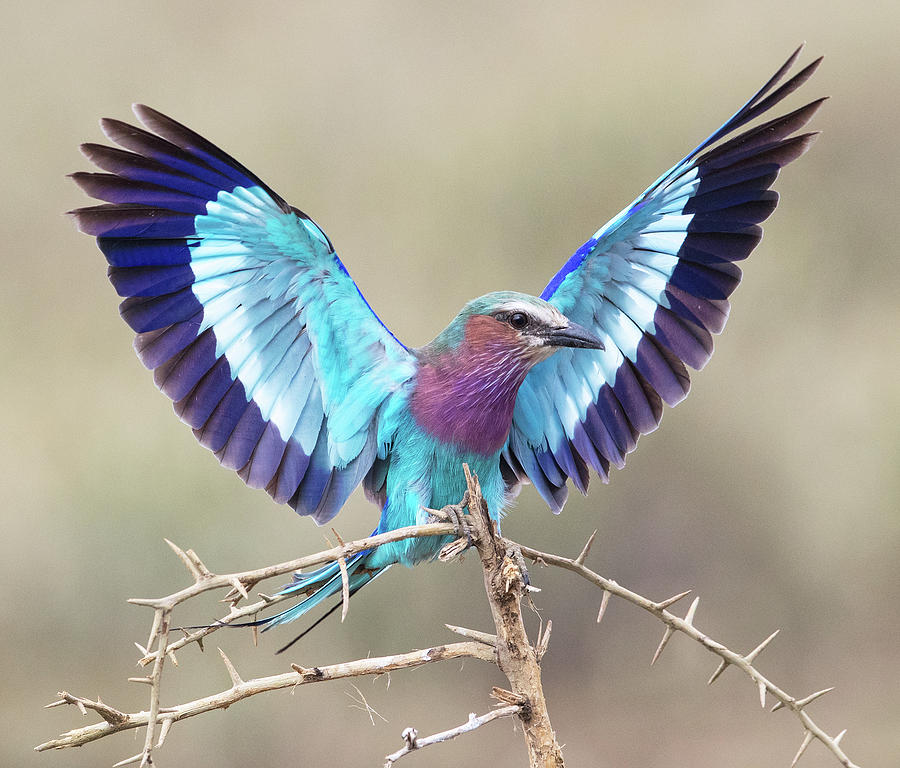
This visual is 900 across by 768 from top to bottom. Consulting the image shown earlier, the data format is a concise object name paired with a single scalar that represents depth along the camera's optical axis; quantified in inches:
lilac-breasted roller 210.2
